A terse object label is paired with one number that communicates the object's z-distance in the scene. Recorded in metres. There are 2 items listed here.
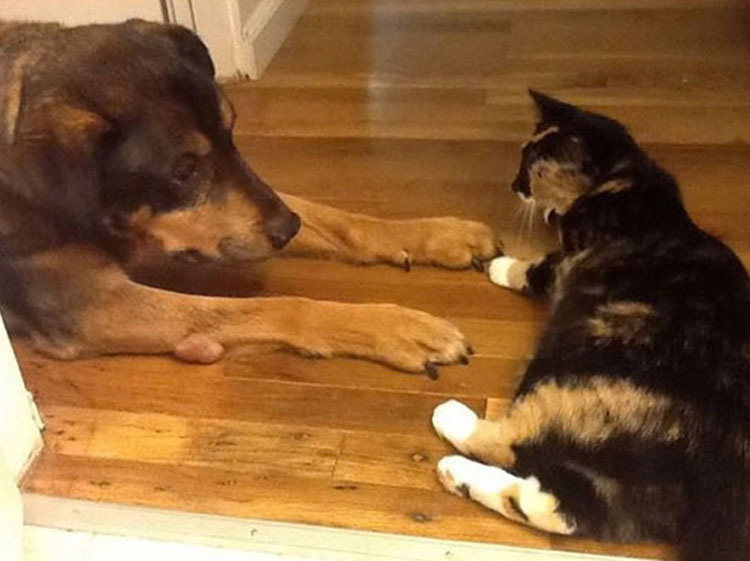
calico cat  1.45
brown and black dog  1.72
